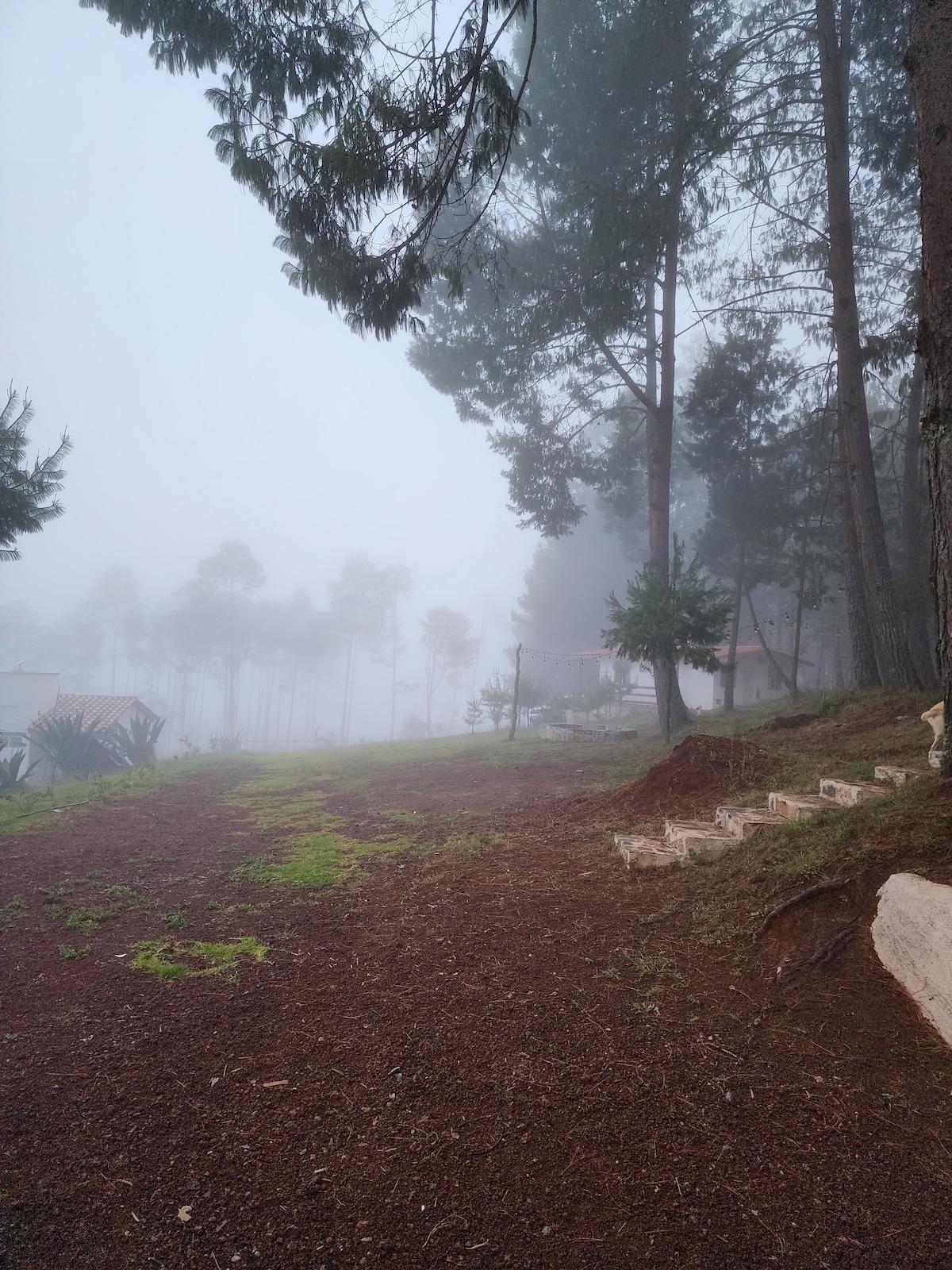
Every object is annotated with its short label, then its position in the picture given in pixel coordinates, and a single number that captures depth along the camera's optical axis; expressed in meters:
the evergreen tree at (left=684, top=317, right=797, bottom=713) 18.53
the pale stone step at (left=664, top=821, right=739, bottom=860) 4.84
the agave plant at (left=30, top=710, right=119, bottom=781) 18.02
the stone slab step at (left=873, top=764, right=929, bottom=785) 4.77
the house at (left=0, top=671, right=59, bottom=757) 30.47
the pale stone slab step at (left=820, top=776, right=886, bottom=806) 4.66
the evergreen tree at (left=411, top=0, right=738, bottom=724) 11.31
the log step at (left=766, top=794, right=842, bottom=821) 4.82
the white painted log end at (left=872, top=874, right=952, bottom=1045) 2.68
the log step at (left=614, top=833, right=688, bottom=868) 4.93
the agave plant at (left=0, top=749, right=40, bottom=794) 15.05
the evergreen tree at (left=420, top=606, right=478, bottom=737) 63.56
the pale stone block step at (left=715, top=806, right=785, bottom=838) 4.93
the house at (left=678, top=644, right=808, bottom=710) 28.72
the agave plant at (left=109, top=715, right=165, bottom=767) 20.94
